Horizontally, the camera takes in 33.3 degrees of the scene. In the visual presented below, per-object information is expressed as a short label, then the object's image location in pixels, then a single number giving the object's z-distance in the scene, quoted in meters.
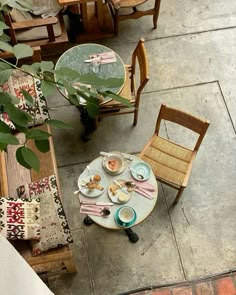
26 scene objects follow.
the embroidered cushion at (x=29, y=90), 3.77
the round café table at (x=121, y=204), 3.31
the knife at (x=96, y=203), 3.36
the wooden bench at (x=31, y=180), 3.20
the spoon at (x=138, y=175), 3.49
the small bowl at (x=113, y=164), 3.48
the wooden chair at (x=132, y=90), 3.79
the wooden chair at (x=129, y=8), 4.59
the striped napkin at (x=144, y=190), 3.41
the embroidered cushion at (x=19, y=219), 3.13
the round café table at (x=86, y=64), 4.03
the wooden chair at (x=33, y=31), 4.27
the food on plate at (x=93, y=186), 3.40
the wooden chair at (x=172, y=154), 3.60
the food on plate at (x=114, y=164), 3.51
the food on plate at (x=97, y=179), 3.43
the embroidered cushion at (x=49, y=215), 3.18
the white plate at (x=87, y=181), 3.40
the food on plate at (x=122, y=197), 3.35
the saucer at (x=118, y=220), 3.27
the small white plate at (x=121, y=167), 3.48
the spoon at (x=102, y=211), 3.33
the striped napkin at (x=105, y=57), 4.08
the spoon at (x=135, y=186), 3.43
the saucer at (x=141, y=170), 3.49
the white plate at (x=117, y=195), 3.37
